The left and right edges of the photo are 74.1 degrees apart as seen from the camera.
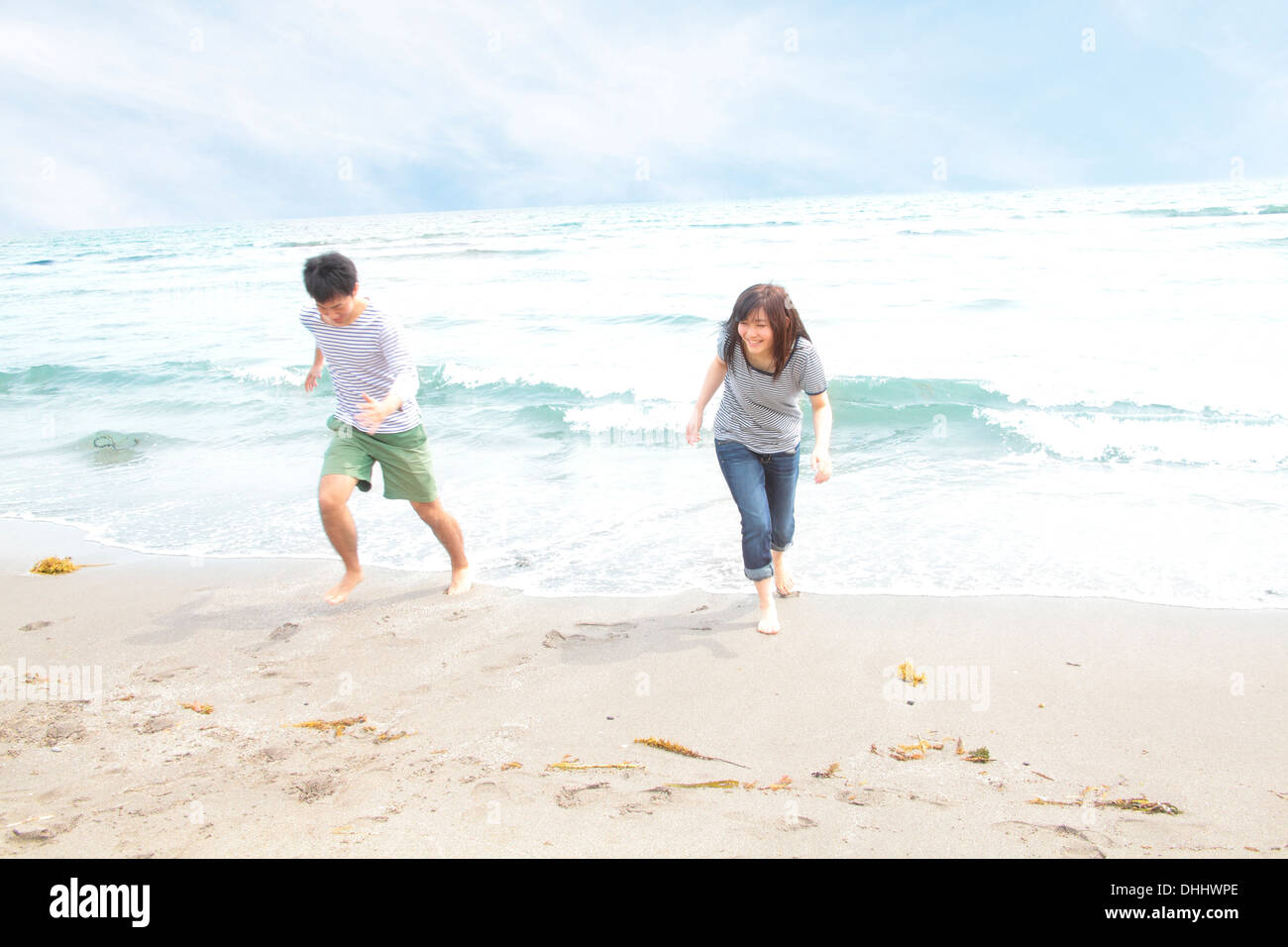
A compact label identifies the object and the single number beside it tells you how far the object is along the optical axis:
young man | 4.09
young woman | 3.79
